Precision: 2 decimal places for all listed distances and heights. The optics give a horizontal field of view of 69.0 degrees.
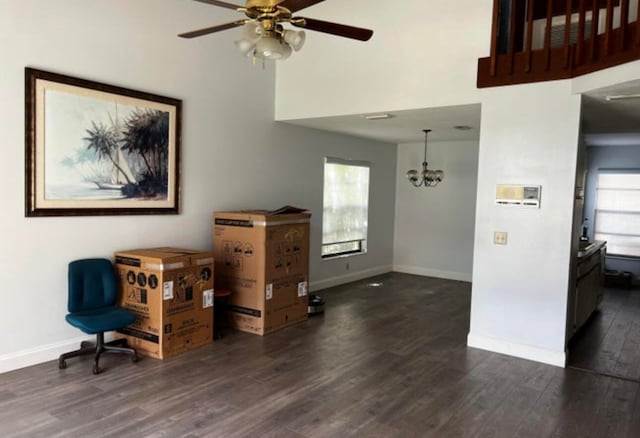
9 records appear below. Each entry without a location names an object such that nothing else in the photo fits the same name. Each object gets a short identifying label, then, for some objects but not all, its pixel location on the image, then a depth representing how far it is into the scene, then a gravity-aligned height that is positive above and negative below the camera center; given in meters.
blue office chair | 3.68 -1.03
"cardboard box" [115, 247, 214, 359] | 3.98 -0.97
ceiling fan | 2.62 +1.00
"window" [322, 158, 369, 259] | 7.22 -0.23
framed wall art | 3.68 +0.32
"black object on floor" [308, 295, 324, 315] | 5.56 -1.36
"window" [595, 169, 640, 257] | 8.37 -0.13
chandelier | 7.11 +0.32
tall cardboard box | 4.79 -0.79
